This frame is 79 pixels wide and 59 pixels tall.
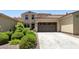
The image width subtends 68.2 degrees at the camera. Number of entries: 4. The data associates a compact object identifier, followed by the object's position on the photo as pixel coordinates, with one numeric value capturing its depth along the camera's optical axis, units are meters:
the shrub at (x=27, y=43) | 3.37
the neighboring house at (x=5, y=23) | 6.65
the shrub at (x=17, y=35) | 5.36
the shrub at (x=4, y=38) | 5.06
